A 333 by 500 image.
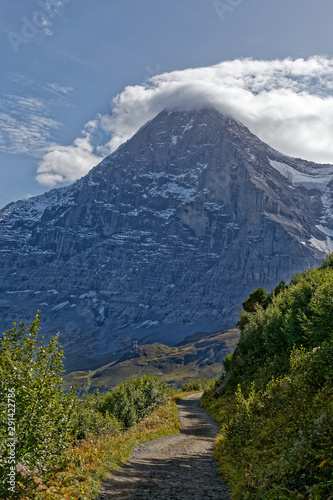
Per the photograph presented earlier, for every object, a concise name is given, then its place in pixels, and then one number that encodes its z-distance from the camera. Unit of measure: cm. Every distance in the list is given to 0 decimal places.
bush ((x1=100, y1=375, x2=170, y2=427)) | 3897
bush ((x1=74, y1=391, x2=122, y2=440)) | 3010
